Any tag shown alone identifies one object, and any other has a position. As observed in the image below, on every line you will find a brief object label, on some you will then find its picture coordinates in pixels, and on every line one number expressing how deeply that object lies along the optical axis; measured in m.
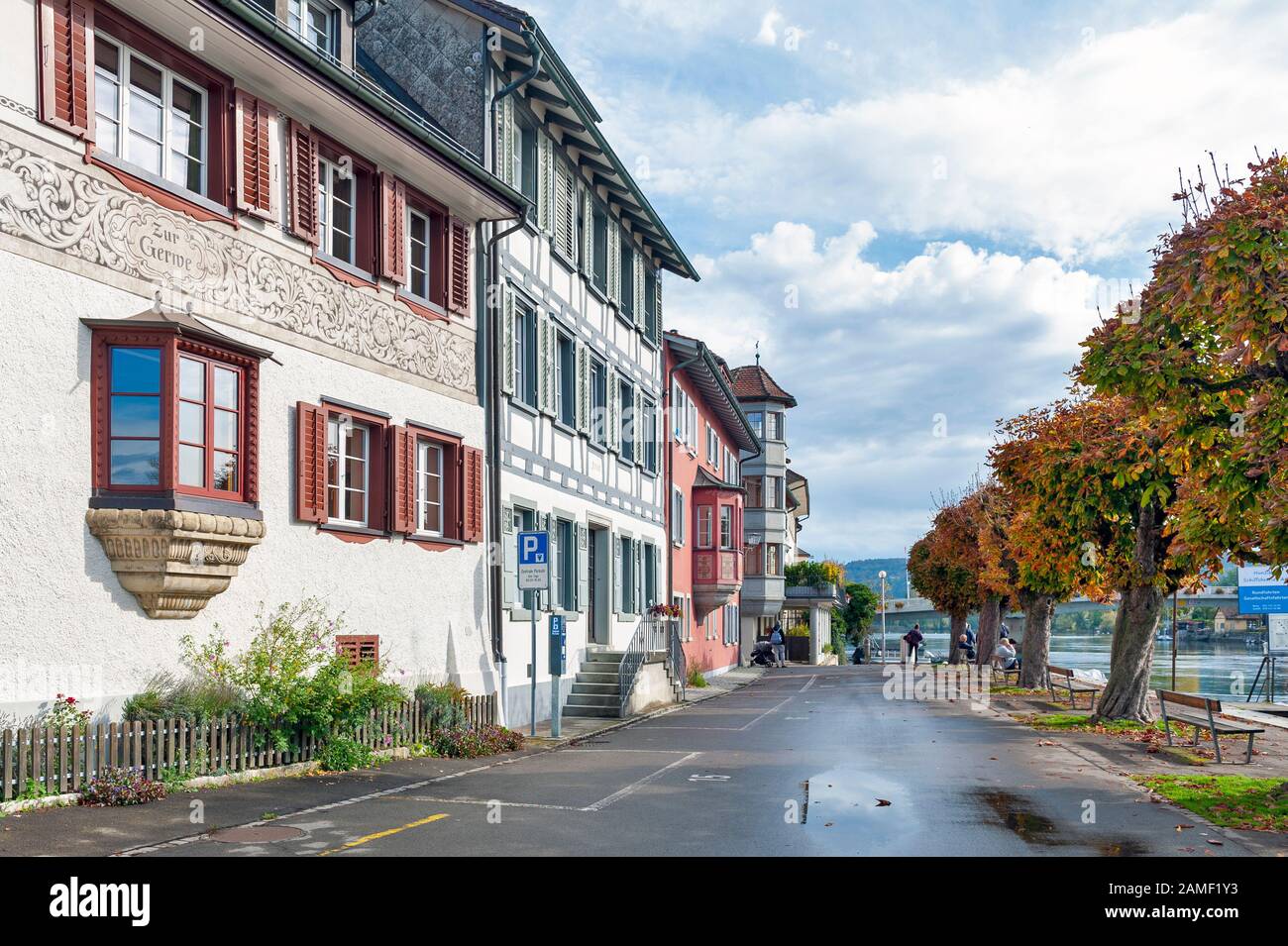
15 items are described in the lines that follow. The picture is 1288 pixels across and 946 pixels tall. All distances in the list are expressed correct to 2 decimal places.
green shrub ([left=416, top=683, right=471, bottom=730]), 16.41
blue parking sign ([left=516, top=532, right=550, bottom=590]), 18.14
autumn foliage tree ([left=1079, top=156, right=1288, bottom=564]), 11.31
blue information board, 29.19
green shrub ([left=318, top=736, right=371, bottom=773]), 14.03
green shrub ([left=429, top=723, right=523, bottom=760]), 16.31
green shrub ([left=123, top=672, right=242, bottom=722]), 12.03
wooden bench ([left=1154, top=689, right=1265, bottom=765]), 16.23
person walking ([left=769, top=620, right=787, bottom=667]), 57.26
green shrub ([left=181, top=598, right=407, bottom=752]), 13.18
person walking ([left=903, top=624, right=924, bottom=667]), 53.43
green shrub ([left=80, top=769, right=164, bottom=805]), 10.76
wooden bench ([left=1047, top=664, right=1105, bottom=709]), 26.96
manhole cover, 9.70
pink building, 38.41
